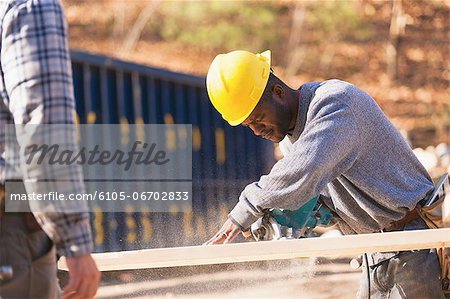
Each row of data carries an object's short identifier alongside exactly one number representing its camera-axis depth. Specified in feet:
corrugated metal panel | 70.75
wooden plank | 26.35
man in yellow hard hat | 28.26
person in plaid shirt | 18.89
